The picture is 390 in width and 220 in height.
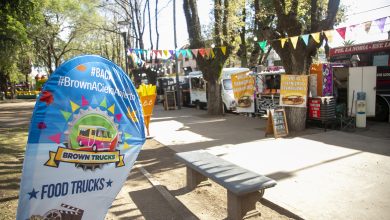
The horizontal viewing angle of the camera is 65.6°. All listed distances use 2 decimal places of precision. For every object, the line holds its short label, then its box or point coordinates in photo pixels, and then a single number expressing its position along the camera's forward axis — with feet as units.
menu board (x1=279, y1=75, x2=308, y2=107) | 33.27
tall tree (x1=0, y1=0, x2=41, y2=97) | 24.25
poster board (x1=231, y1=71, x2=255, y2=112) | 42.37
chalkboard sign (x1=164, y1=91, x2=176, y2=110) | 66.59
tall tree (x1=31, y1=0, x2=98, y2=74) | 101.45
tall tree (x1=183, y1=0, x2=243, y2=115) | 48.67
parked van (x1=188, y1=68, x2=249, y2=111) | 53.88
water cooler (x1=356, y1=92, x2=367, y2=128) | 33.88
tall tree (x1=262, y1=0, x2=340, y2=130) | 32.53
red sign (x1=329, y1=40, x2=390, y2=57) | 39.58
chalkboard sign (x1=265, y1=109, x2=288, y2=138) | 31.71
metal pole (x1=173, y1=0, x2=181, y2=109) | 67.36
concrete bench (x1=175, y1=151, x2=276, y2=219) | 13.19
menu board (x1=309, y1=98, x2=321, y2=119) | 34.32
